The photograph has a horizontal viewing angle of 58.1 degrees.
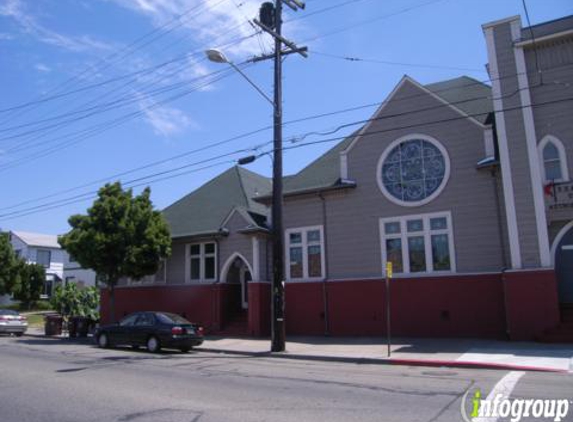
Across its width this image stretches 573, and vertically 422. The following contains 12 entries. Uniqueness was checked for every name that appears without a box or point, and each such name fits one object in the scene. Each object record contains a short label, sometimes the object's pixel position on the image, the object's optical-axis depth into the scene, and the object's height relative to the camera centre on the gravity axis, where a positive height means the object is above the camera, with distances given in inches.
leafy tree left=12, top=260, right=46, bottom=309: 1771.7 +116.5
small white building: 2123.5 +248.3
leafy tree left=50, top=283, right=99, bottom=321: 1099.9 +29.7
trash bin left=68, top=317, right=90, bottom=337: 983.6 -20.7
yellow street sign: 619.1 +44.8
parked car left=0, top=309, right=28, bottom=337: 1061.8 -13.7
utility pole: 681.6 +199.8
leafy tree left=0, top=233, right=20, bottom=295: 1574.8 +155.7
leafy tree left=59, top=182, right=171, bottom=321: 919.0 +135.0
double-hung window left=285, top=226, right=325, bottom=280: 892.6 +98.0
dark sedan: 709.3 -26.9
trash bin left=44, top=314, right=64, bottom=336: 1030.4 -18.2
